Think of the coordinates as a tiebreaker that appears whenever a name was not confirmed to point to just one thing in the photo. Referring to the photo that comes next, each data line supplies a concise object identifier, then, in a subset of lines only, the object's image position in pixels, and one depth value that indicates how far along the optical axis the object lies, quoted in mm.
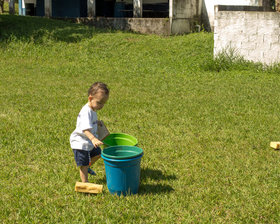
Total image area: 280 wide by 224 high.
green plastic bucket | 8382
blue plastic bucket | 7002
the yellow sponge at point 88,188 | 7356
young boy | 7488
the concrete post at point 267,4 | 31180
